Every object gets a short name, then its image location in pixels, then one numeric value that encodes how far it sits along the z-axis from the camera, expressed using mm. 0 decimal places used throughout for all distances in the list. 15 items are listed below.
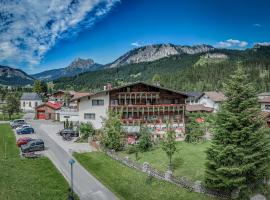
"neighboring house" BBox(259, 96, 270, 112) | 45328
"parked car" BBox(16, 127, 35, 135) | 34735
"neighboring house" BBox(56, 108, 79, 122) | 38876
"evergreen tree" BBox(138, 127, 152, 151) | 25156
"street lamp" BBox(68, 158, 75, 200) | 13611
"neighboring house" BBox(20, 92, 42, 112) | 70798
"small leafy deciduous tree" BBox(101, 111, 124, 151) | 24758
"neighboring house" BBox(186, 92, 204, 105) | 66596
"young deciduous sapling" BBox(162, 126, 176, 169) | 19847
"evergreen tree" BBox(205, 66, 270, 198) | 14610
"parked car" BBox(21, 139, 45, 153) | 24650
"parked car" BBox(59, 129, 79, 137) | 32090
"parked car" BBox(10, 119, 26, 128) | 40715
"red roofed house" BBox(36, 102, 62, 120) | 50992
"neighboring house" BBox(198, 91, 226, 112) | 62730
